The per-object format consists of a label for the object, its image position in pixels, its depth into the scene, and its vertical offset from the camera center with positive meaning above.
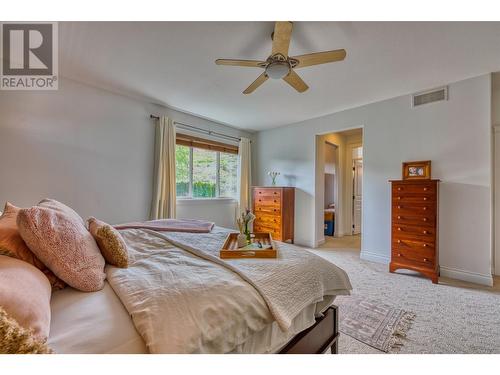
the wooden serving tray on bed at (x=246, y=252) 1.27 -0.39
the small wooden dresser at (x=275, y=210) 4.20 -0.44
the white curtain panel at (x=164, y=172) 3.38 +0.26
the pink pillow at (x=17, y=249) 0.86 -0.25
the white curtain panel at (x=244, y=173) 4.74 +0.36
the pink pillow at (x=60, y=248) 0.85 -0.25
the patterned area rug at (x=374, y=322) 1.57 -1.10
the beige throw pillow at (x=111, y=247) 1.09 -0.30
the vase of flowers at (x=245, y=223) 1.62 -0.27
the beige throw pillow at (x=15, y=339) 0.49 -0.35
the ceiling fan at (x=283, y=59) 1.62 +1.07
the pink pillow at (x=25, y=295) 0.56 -0.32
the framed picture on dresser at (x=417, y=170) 2.88 +0.27
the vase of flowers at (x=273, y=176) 4.75 +0.29
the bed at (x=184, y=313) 0.66 -0.44
